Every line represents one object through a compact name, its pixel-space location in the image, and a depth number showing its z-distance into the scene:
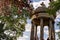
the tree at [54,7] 12.53
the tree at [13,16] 13.93
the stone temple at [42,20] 22.83
